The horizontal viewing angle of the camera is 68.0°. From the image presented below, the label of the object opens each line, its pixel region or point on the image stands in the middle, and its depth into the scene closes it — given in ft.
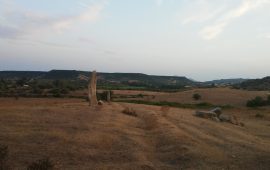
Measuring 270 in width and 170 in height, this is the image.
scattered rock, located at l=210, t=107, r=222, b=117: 46.84
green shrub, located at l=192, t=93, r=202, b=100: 88.89
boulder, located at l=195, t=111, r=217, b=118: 43.76
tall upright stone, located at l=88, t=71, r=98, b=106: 44.81
